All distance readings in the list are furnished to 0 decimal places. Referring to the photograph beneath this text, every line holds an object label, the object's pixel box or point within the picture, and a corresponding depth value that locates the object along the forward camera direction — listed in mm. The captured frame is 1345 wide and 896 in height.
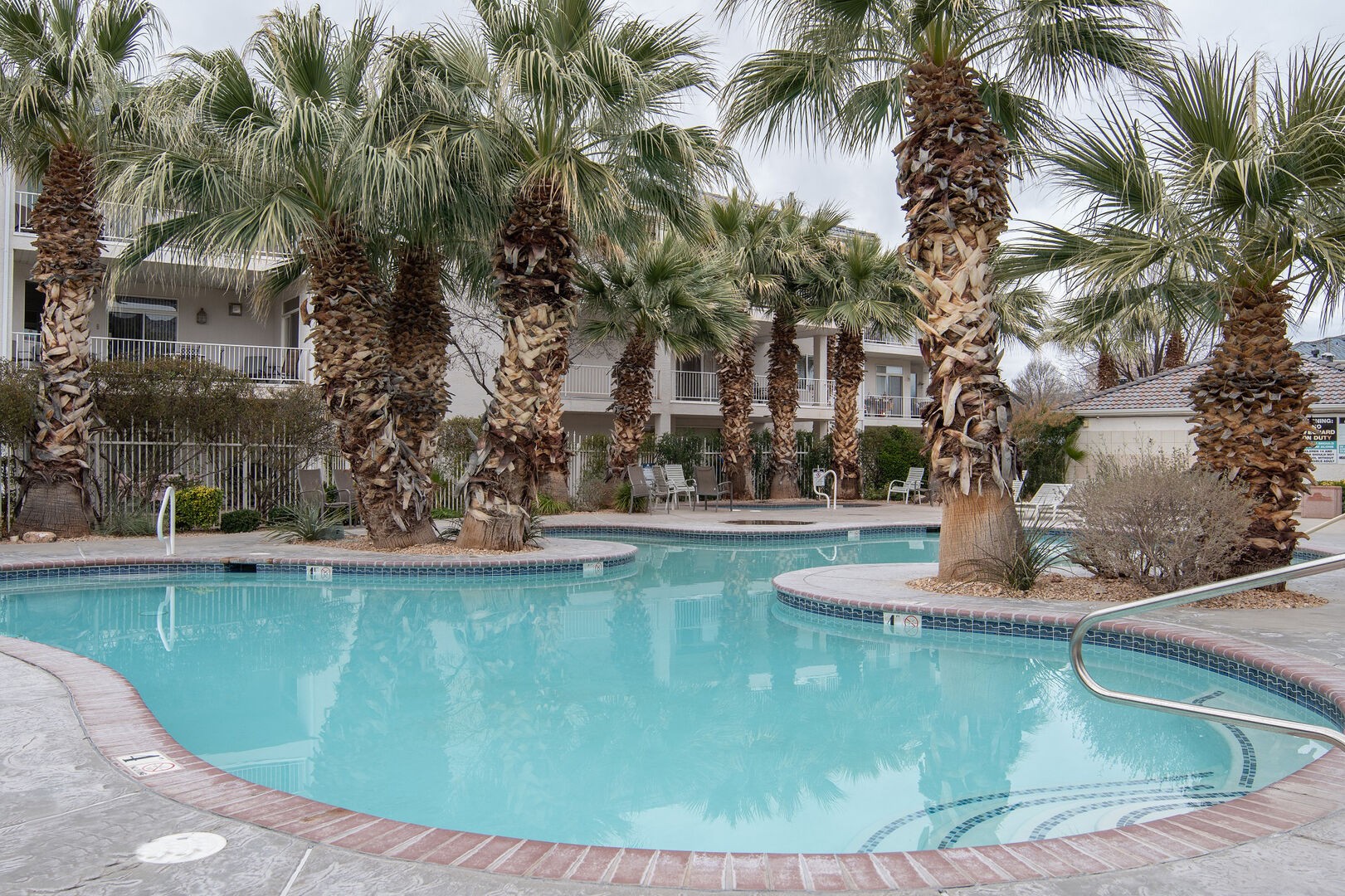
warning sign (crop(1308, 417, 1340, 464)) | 22656
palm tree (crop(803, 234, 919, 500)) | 20406
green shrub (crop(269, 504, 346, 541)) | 12898
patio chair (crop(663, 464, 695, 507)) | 20234
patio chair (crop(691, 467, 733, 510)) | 19531
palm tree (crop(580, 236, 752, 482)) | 18391
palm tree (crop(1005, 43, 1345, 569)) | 7707
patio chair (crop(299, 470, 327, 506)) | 14719
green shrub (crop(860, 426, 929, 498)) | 26234
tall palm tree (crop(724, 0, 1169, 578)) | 8453
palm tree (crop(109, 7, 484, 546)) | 10133
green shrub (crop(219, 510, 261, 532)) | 14605
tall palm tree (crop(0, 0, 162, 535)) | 12320
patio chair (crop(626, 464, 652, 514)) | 18719
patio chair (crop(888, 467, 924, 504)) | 22922
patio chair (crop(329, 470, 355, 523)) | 15227
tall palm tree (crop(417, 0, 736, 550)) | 10453
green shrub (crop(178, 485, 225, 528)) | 14368
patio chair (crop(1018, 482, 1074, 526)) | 9289
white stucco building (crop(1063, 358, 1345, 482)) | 22703
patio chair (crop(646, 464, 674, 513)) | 19484
